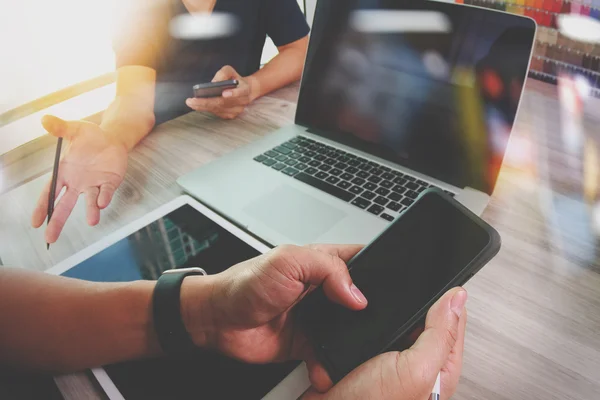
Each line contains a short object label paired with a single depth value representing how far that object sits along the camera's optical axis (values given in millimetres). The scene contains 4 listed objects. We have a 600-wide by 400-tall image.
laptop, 567
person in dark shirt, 704
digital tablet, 404
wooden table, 411
